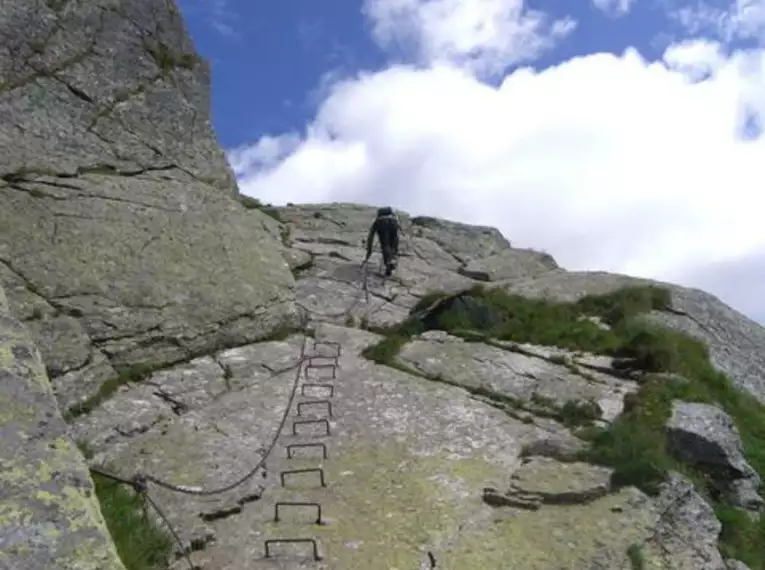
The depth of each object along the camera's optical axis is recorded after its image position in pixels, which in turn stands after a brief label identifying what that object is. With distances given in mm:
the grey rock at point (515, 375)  16422
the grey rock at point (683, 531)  11180
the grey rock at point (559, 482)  12188
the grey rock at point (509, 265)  29500
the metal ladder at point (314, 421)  10656
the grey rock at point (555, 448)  13573
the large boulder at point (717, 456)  14227
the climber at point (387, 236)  25656
